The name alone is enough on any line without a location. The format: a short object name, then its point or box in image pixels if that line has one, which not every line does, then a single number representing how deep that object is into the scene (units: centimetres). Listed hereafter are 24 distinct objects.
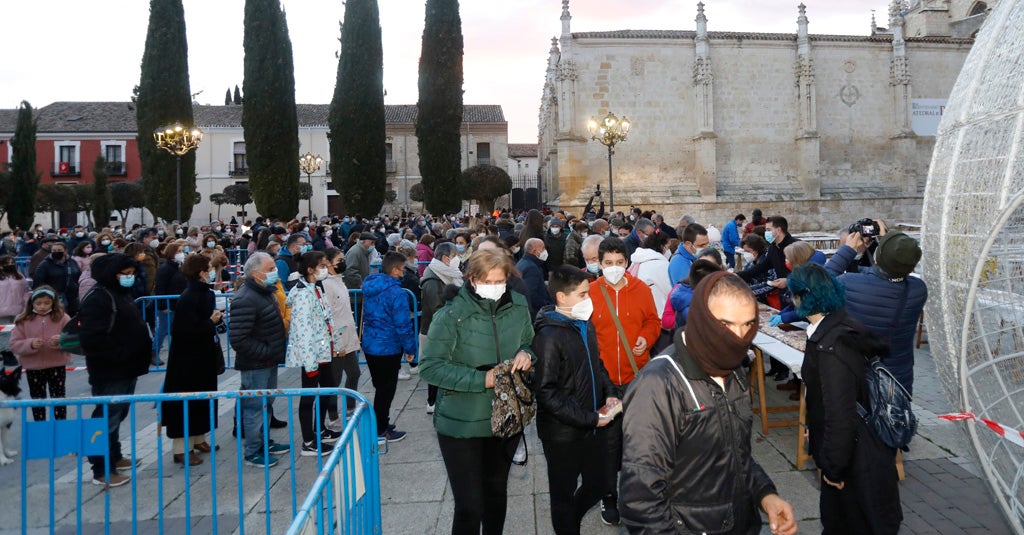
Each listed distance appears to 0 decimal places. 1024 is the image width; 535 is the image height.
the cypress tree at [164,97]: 2531
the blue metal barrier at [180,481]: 285
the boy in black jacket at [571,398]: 324
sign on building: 2856
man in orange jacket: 423
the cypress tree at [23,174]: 3108
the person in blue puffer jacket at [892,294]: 375
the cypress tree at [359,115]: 2642
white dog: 511
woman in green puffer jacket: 318
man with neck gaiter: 203
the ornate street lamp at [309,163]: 2936
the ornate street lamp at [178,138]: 1925
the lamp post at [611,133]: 1842
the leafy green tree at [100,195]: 3070
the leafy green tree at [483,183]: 3259
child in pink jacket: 527
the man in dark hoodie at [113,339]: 476
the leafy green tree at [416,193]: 3731
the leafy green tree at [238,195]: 3862
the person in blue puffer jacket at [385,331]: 527
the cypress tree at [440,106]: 2655
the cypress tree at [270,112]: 2461
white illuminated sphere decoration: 274
